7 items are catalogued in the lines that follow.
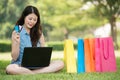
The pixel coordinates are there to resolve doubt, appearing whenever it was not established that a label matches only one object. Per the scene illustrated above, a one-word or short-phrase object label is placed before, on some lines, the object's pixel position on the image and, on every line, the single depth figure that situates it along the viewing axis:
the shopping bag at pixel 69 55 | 6.00
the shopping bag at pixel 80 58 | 6.03
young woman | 5.64
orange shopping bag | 6.00
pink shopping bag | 5.97
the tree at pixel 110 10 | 28.52
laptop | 5.57
